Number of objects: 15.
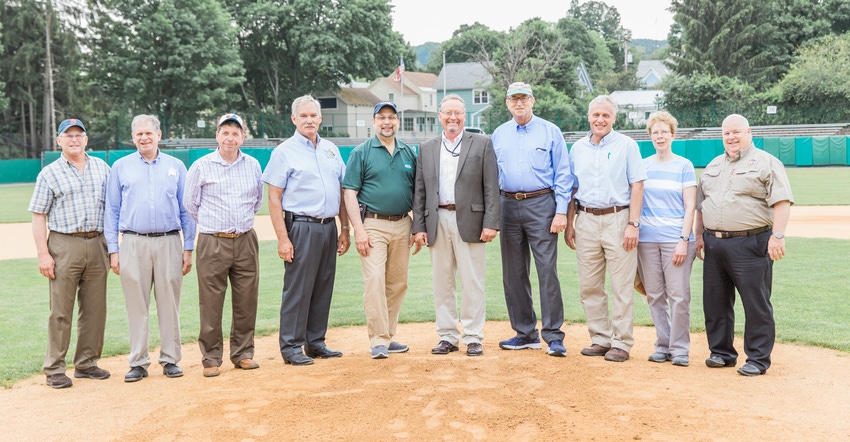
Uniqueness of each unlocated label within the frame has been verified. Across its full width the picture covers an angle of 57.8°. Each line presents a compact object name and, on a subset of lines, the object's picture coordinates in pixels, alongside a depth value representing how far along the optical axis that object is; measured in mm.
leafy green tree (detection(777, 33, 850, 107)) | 41125
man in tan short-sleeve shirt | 5738
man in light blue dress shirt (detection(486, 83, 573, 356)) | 6473
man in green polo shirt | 6398
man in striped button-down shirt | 6070
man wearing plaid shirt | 5875
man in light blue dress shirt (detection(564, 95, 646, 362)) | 6211
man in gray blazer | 6398
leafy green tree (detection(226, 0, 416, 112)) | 49969
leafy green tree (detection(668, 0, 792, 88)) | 51031
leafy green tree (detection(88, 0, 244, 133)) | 44312
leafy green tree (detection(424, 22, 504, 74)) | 75000
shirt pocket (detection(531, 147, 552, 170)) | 6484
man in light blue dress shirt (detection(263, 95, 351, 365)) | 6254
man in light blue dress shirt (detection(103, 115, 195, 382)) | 5914
